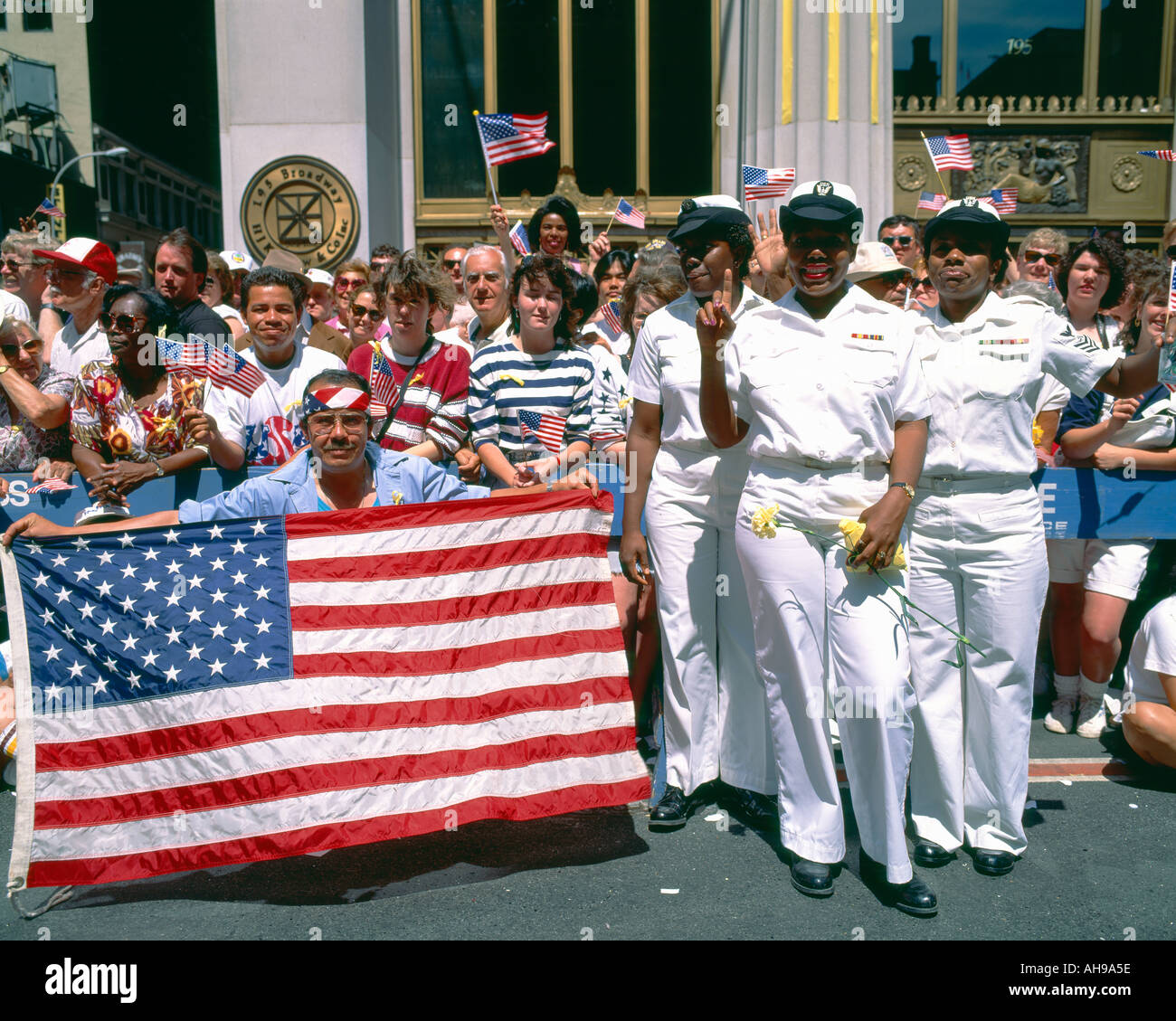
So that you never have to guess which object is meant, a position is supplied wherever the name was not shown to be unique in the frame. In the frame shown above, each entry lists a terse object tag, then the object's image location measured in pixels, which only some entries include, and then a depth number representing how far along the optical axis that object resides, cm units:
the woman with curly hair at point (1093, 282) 573
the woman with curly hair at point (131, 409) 512
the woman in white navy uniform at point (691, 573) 431
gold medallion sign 1068
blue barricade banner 545
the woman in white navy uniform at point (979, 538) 401
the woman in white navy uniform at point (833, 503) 372
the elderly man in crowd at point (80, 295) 605
